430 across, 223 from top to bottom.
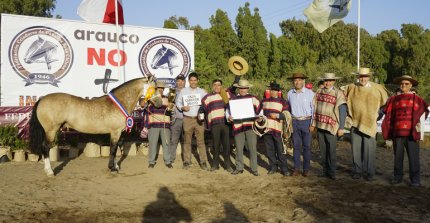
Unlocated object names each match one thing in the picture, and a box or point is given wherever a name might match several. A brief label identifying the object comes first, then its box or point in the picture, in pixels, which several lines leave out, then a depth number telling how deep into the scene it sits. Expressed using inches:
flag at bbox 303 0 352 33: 442.9
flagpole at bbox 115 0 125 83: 421.4
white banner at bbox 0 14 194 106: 407.8
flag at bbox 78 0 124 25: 425.1
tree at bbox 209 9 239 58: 1130.7
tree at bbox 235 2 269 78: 1087.6
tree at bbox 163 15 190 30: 1698.1
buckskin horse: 289.4
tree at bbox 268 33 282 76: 1113.4
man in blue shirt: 278.1
